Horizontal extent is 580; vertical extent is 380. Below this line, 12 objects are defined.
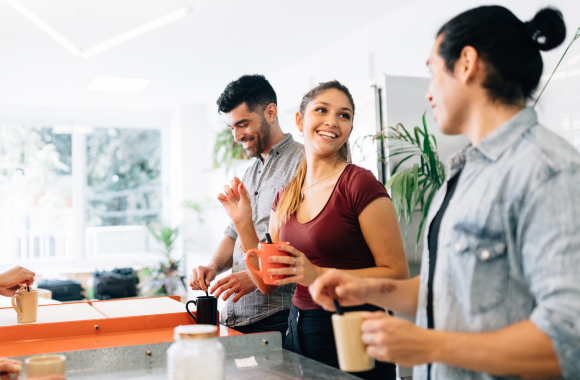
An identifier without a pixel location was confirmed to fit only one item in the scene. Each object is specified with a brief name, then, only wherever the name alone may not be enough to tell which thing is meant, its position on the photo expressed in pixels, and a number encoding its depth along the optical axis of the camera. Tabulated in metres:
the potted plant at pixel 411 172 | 2.40
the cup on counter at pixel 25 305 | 1.49
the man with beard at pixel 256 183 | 1.82
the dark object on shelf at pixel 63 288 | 4.70
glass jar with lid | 0.90
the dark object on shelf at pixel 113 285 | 4.96
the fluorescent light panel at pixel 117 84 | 5.23
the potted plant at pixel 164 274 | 5.75
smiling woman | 1.34
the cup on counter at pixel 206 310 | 1.47
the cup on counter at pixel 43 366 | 0.98
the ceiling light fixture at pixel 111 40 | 2.59
